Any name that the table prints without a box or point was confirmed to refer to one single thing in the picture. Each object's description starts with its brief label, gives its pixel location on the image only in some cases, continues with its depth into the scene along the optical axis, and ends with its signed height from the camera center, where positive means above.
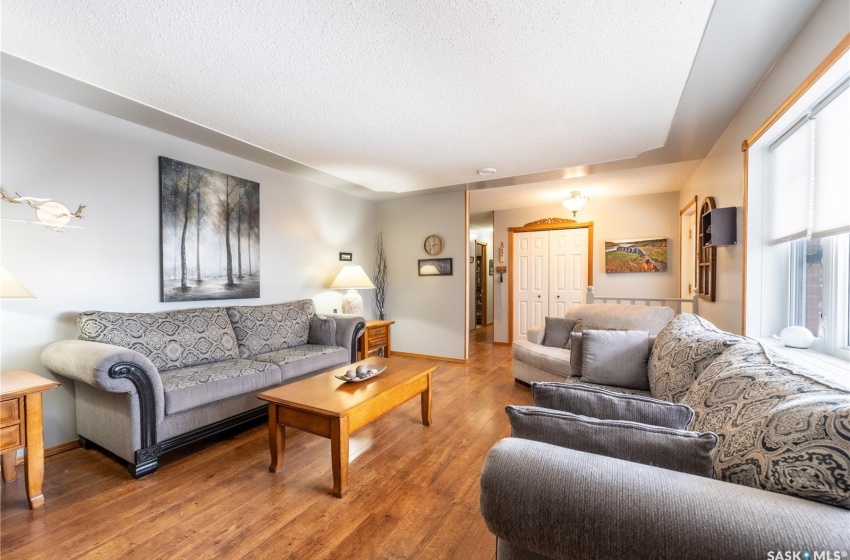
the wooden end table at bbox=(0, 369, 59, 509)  1.64 -0.71
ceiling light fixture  4.58 +0.99
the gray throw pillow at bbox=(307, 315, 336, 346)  3.57 -0.58
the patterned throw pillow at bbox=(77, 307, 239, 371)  2.32 -0.42
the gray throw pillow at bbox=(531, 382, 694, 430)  0.94 -0.37
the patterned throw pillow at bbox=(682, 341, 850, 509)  0.64 -0.35
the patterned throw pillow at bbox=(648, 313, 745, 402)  1.57 -0.38
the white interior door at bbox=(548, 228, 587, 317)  5.48 +0.12
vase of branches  5.37 +0.13
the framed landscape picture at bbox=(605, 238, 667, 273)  4.98 +0.30
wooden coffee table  1.84 -0.75
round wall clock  4.96 +0.45
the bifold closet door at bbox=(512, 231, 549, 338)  5.76 -0.06
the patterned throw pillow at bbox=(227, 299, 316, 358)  3.12 -0.48
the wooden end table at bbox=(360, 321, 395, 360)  4.29 -0.82
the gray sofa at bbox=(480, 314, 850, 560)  0.59 -0.42
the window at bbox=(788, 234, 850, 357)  1.62 -0.08
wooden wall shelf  3.08 +0.17
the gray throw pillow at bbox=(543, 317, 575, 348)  3.61 -0.59
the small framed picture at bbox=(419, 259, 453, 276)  4.91 +0.13
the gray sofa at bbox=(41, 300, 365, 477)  1.98 -0.68
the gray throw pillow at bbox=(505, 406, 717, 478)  0.78 -0.40
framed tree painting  2.93 +0.40
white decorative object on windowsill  1.82 -0.33
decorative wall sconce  2.21 +0.42
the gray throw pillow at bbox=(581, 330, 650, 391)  2.19 -0.54
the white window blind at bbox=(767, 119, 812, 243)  1.83 +0.50
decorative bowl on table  2.30 -0.67
